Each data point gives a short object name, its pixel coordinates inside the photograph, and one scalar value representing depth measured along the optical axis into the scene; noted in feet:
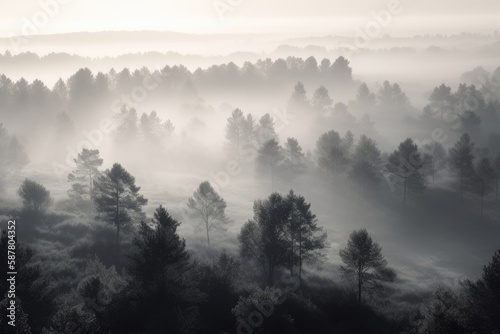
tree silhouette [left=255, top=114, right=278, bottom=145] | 291.79
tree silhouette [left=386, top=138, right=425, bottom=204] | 216.54
